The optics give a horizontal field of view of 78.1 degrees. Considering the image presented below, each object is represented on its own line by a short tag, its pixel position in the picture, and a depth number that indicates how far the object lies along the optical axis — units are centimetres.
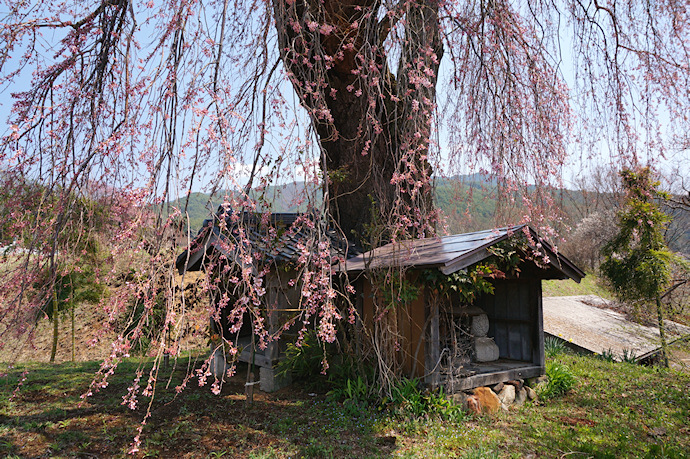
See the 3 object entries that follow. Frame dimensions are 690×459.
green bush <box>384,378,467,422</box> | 528
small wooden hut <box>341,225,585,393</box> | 551
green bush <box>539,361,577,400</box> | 650
